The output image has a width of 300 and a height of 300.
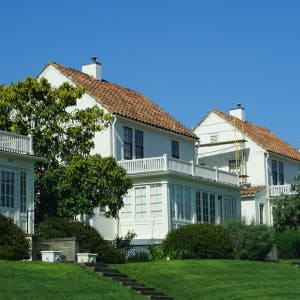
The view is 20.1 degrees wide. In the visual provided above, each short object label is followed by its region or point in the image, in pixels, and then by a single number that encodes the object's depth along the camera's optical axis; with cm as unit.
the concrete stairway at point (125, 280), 2874
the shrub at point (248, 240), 4072
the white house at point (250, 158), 5847
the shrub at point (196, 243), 3822
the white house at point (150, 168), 4497
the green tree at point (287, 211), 4817
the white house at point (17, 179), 3466
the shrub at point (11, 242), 3002
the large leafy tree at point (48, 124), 3906
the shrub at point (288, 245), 4803
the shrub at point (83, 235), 3362
